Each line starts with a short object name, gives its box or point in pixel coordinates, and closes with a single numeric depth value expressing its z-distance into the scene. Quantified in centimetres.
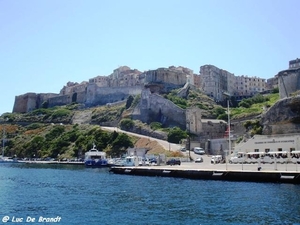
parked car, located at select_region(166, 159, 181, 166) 5153
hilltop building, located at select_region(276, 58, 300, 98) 6788
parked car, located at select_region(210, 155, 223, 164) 4995
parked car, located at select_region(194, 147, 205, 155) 6222
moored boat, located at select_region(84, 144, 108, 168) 6545
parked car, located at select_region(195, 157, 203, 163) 5406
